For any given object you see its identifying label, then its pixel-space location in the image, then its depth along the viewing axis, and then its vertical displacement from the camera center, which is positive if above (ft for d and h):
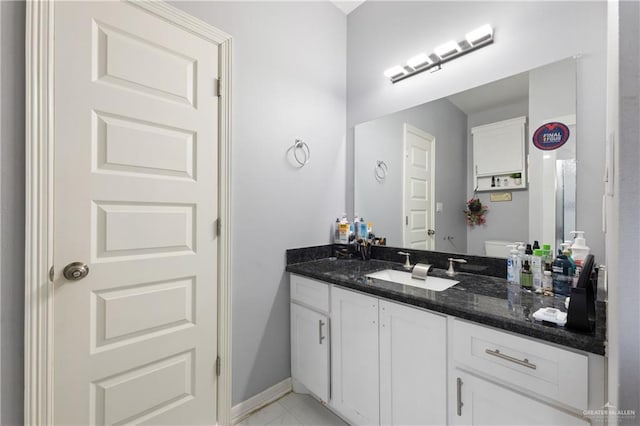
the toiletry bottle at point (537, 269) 4.01 -0.83
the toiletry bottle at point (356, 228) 6.89 -0.38
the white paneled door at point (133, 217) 3.54 -0.08
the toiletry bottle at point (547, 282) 3.91 -0.99
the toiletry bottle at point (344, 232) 6.92 -0.49
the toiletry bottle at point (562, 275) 3.76 -0.86
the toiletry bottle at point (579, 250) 3.78 -0.50
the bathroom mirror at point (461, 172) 4.22 +0.85
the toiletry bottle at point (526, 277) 4.12 -0.97
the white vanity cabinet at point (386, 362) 3.65 -2.28
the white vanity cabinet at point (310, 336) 5.16 -2.51
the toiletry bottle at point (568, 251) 3.77 -0.53
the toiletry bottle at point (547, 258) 4.05 -0.66
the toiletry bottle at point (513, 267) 4.41 -0.88
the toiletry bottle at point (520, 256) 4.33 -0.68
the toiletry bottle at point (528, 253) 4.19 -0.62
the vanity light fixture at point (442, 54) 4.94 +3.23
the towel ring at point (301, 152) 6.26 +1.45
